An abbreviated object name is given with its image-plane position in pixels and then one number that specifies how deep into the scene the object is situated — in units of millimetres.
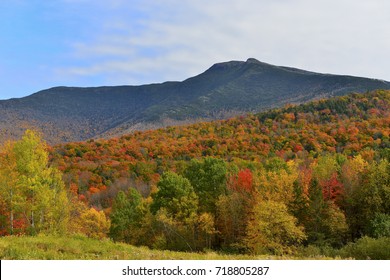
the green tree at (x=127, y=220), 53219
